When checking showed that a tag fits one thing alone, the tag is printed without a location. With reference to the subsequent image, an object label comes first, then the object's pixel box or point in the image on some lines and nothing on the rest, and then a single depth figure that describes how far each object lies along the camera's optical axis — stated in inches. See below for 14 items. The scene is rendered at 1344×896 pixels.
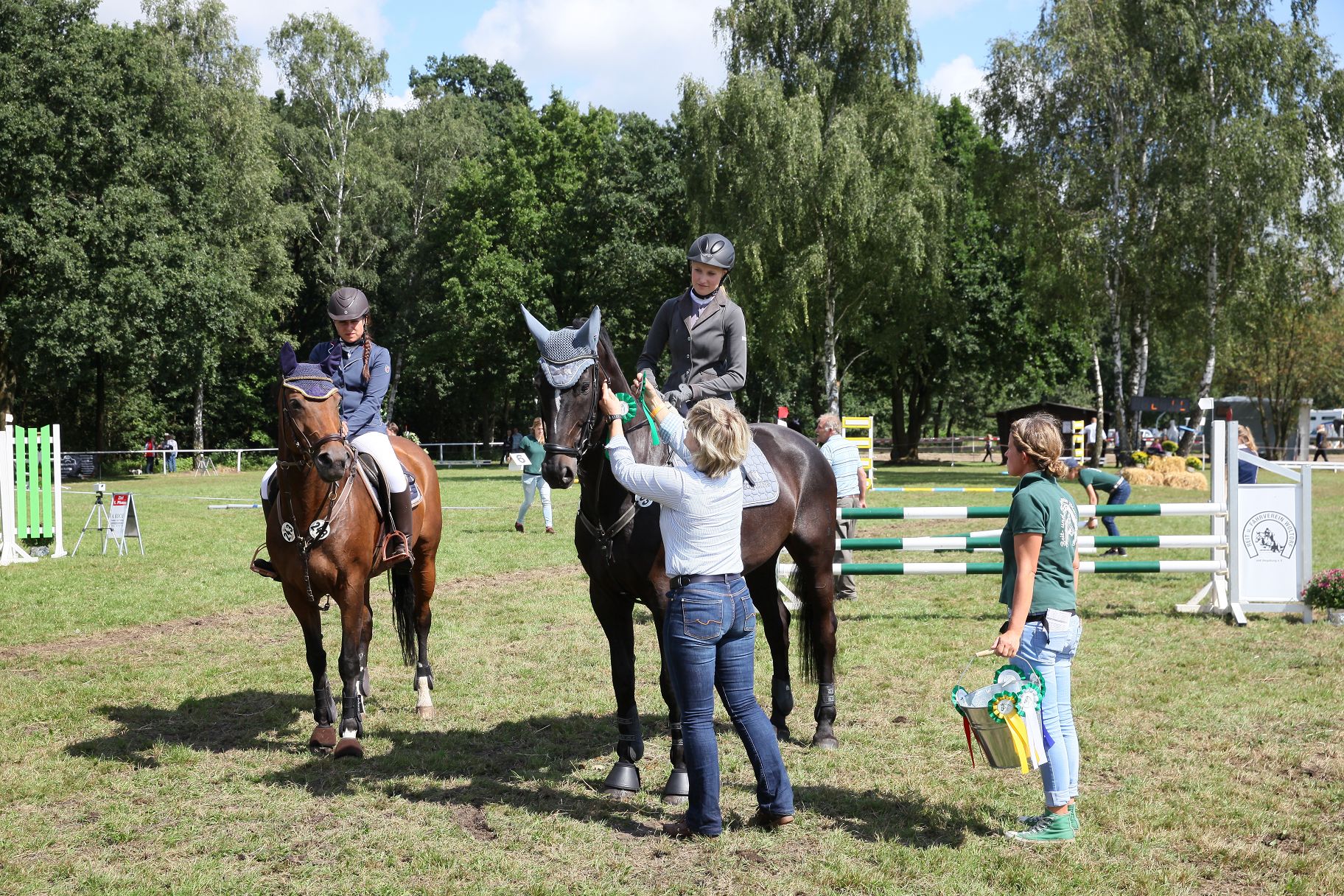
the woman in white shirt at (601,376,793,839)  189.6
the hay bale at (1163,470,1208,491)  1191.6
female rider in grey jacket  245.3
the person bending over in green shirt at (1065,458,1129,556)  503.8
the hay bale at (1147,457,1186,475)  1264.9
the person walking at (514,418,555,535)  771.4
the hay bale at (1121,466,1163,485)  1232.2
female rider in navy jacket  277.4
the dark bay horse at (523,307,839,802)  208.2
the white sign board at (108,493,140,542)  640.4
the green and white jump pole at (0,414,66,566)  615.2
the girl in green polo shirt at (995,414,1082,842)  191.3
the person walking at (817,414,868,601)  502.0
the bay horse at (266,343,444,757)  243.4
